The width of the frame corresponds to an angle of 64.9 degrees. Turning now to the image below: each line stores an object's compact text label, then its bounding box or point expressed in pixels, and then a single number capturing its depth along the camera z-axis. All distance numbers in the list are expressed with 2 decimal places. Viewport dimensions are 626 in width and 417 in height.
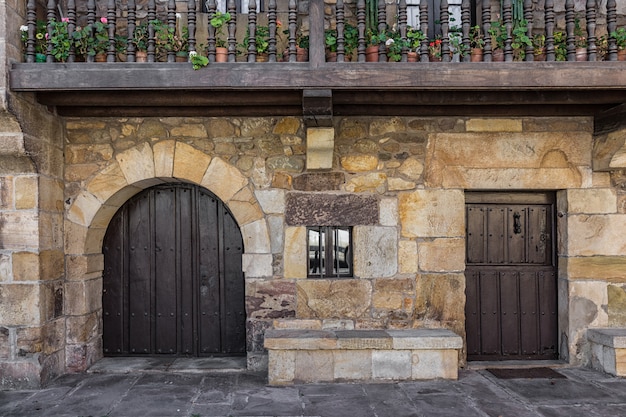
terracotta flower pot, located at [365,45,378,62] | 4.01
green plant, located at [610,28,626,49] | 4.00
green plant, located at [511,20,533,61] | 3.93
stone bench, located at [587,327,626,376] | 4.30
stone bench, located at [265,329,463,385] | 4.16
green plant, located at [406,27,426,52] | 3.92
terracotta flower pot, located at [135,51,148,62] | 4.15
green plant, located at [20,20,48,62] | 3.98
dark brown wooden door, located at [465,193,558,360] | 4.81
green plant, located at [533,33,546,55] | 4.16
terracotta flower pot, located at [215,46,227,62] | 4.05
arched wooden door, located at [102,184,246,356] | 4.93
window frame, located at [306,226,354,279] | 4.65
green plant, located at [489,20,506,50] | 3.98
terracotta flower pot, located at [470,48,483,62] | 4.14
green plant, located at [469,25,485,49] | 4.04
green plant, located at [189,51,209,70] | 3.79
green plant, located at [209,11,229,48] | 3.85
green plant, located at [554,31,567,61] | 4.09
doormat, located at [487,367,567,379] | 4.38
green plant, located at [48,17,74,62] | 3.91
